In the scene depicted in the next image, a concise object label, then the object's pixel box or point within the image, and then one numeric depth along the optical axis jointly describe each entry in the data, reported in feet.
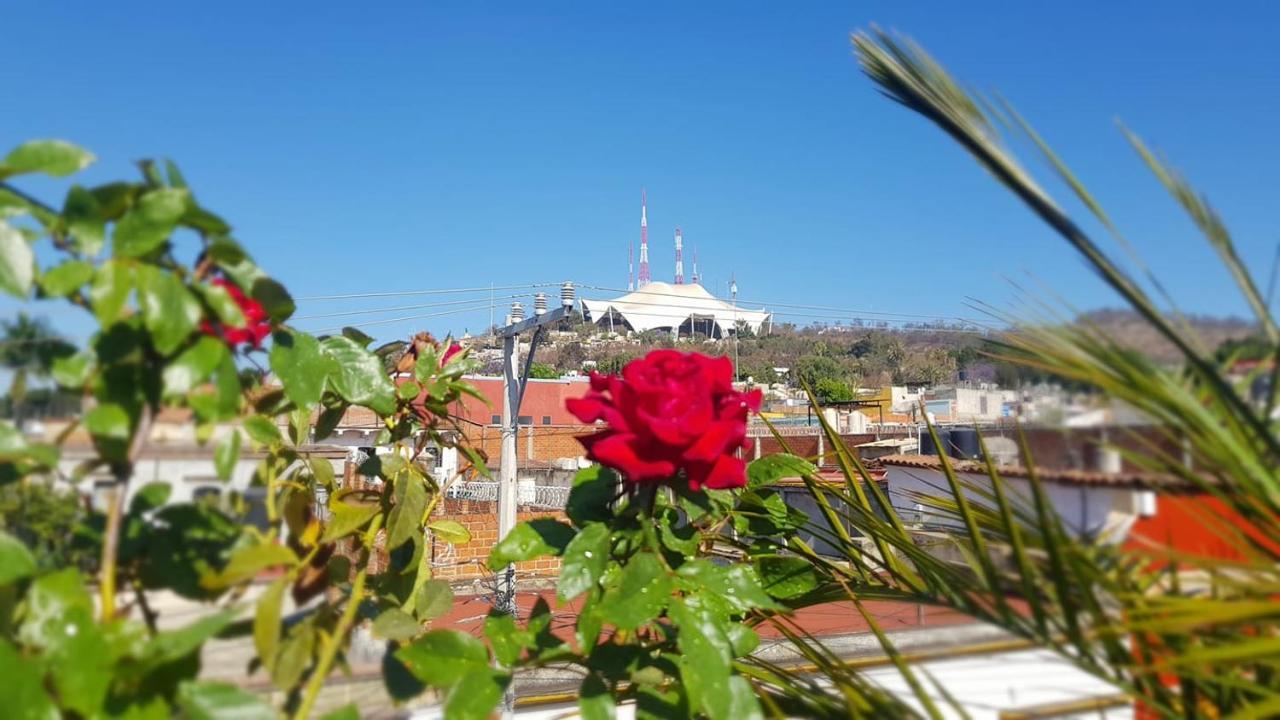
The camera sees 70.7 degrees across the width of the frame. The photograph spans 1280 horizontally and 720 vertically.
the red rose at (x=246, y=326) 1.74
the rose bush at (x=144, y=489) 1.51
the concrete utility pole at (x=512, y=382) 15.17
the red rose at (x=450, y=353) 3.66
